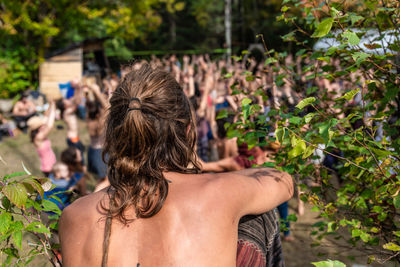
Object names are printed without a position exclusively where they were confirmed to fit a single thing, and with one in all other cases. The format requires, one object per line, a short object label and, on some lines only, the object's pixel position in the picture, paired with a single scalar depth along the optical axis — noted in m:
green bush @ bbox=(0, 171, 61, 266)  1.43
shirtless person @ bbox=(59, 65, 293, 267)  1.40
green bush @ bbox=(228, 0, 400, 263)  1.75
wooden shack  15.62
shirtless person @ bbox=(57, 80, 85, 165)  6.41
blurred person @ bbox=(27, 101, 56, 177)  5.61
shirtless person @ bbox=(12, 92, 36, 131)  11.72
